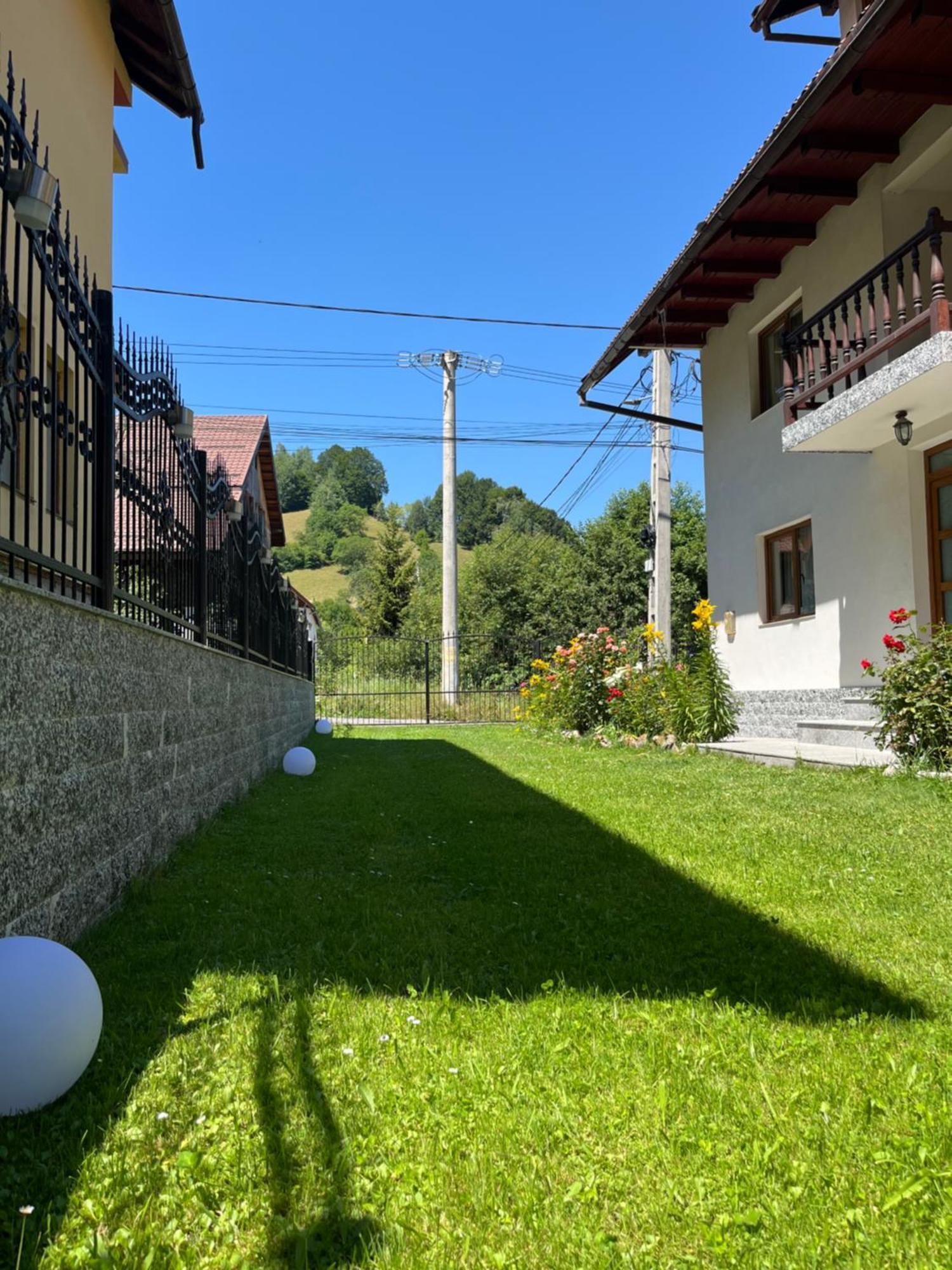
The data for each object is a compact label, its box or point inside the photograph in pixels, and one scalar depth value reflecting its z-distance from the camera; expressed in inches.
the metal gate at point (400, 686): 941.2
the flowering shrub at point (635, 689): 453.4
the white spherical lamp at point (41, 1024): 76.9
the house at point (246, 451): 786.8
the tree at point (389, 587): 1724.9
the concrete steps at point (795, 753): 314.3
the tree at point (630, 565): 1466.5
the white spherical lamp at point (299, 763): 363.6
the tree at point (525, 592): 1533.0
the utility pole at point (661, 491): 623.2
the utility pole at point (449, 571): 953.5
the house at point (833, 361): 314.0
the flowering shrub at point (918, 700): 281.3
